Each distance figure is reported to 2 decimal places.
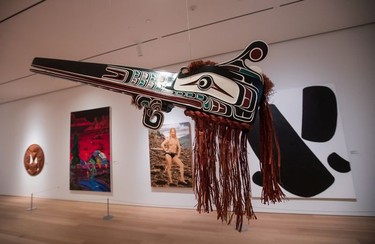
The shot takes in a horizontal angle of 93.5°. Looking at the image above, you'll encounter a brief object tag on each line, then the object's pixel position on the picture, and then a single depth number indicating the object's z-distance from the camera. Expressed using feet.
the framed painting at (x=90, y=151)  11.13
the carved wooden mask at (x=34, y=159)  13.43
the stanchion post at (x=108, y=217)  8.10
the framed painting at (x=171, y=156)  9.25
